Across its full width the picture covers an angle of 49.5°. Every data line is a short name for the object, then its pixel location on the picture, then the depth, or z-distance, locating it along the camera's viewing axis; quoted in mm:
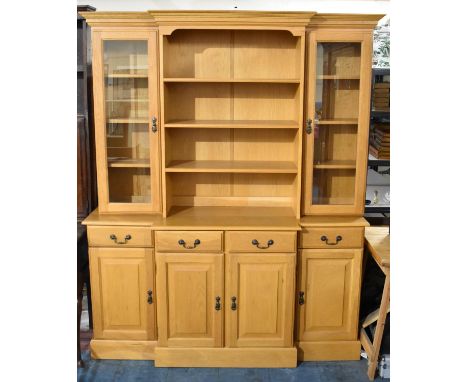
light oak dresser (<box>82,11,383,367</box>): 2672
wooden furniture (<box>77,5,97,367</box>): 2801
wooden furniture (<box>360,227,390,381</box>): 2552
